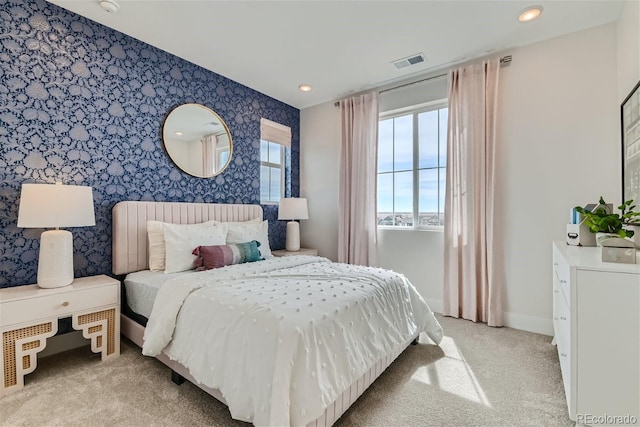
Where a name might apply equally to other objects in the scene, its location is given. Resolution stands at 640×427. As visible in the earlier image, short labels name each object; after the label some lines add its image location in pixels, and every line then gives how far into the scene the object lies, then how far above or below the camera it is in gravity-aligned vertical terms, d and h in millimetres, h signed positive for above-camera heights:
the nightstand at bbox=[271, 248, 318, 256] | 3732 -487
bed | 1271 -620
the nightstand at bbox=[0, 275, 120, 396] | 1779 -683
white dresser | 1261 -573
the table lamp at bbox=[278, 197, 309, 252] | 3793 +17
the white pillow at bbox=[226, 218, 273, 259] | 2941 -187
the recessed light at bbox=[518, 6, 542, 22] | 2230 +1585
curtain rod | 2796 +1542
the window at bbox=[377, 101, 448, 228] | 3316 +584
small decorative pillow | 2482 -351
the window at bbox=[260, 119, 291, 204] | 3963 +802
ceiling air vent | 2932 +1605
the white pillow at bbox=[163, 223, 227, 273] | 2447 -233
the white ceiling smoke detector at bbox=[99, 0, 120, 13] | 2164 +1588
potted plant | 1513 -41
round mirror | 2986 +829
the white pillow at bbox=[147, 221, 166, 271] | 2553 -277
